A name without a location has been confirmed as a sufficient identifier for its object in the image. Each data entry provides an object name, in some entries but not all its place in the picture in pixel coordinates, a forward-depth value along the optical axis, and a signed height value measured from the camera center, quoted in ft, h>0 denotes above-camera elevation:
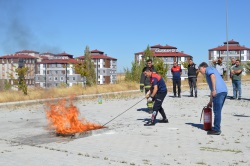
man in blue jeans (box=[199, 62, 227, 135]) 27.63 -1.18
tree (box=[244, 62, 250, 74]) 141.01 +4.35
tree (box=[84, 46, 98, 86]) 96.32 +1.23
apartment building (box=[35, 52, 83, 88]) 363.76 +10.62
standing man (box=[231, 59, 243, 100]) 53.57 +0.74
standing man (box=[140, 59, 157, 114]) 39.60 -0.35
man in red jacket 58.68 +0.96
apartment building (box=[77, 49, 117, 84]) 366.63 +14.73
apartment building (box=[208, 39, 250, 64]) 348.79 +27.64
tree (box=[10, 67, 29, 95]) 73.97 +0.37
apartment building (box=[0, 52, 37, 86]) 388.37 +25.44
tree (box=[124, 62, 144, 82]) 102.06 +2.12
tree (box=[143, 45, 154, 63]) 118.11 +8.92
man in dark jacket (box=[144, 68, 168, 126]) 32.48 -1.06
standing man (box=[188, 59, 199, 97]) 57.93 +1.09
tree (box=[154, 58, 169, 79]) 105.19 +3.31
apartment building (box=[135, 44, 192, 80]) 335.12 +25.41
